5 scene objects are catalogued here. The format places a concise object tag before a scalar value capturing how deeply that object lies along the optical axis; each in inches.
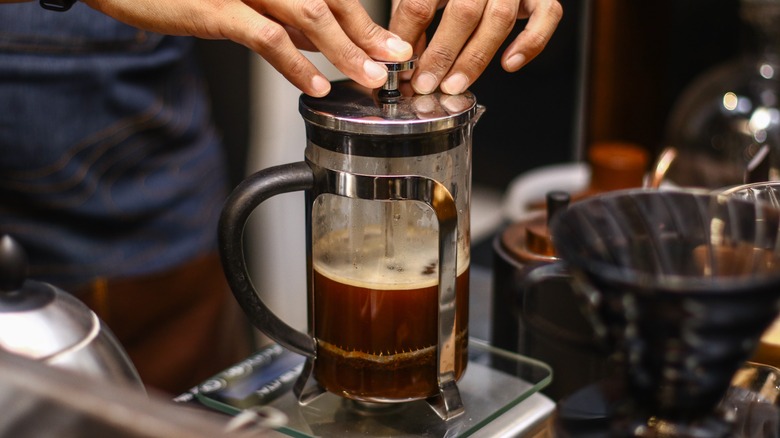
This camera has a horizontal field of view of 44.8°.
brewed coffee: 28.9
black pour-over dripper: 20.8
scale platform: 30.8
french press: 27.9
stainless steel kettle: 25.6
